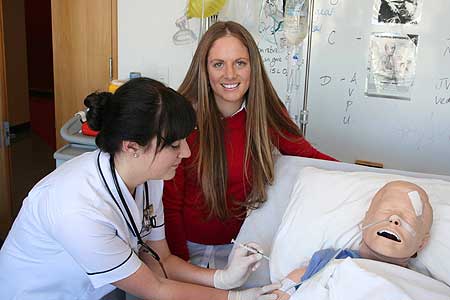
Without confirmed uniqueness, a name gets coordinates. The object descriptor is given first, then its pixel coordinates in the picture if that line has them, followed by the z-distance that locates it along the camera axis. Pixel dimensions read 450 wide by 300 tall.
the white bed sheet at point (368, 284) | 1.13
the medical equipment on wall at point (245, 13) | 2.37
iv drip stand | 2.24
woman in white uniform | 1.21
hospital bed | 1.44
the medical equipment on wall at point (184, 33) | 2.54
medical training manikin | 1.24
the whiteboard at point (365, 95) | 2.13
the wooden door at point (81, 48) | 2.67
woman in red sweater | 1.66
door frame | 2.74
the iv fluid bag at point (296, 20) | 2.25
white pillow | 1.32
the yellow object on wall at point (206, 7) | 2.23
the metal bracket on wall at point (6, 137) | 2.78
